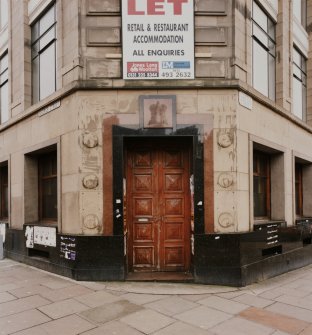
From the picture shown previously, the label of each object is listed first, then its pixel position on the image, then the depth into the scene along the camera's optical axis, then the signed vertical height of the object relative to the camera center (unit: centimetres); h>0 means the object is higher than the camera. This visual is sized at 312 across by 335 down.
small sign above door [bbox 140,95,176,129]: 705 +154
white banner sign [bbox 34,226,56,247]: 777 -132
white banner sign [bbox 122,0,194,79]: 717 +319
